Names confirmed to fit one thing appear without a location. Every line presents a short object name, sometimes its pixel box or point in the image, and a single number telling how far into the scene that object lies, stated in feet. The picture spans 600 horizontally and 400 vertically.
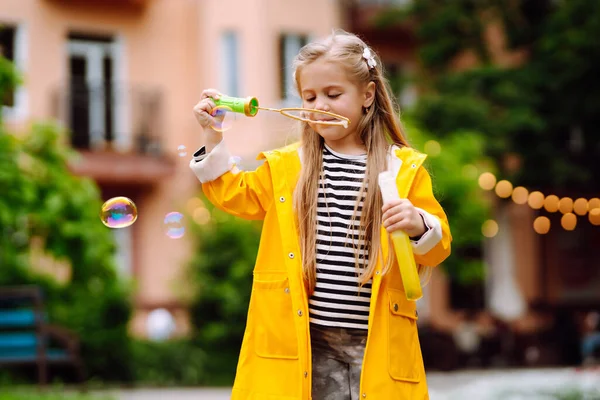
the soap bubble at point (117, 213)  13.91
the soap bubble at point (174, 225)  13.87
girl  10.77
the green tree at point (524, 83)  54.60
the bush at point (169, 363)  40.19
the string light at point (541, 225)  66.44
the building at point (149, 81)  52.24
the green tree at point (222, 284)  43.29
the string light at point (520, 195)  58.34
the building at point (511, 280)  54.80
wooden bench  32.50
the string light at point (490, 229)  52.45
